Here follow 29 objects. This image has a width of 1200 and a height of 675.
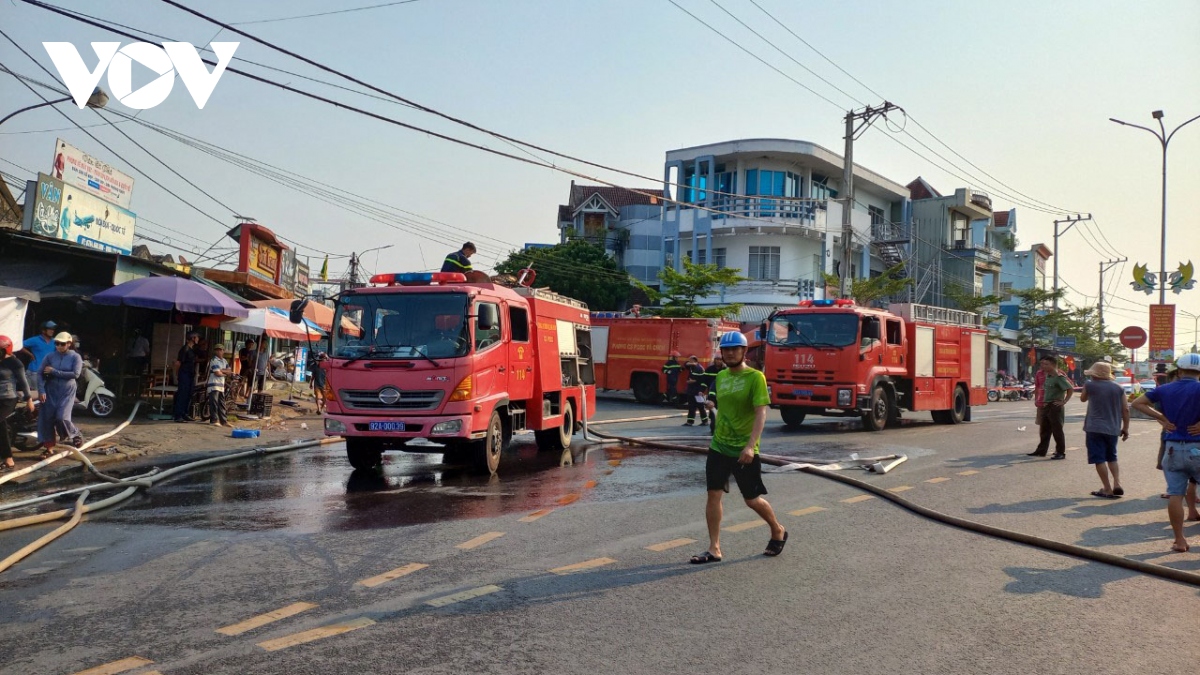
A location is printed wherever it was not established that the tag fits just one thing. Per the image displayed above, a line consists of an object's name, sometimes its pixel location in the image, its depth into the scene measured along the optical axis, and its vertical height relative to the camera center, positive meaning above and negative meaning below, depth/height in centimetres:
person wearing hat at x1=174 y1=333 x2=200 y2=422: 1773 -28
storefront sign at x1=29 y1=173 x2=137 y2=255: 1783 +319
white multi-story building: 4184 +793
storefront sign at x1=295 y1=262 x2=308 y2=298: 4225 +437
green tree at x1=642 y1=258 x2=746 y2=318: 3697 +393
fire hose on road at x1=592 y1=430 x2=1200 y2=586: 666 -131
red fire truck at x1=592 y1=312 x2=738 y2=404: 2856 +106
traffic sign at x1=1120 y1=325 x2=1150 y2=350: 2616 +166
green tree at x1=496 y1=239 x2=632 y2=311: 4797 +566
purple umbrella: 1692 +134
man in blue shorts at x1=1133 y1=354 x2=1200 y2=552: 767 -34
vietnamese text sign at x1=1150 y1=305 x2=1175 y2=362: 2681 +200
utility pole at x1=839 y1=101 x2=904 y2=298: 2808 +692
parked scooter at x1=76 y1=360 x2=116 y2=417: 1658 -61
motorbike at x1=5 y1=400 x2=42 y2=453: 1320 -107
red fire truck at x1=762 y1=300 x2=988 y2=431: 1806 +50
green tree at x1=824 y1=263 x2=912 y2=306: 3903 +446
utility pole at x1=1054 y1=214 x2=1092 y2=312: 5635 +1035
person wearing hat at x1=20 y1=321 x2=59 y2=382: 1416 +24
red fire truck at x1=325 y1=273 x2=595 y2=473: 1085 +6
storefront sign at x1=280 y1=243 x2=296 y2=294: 3609 +407
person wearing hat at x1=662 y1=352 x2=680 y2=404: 2821 -4
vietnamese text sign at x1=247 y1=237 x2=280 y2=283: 3084 +399
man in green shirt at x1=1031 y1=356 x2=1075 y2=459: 1427 -21
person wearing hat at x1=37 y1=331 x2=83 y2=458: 1253 -36
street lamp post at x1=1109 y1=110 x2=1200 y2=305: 3146 +520
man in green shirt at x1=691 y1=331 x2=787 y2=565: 695 -51
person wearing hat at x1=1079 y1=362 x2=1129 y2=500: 1039 -39
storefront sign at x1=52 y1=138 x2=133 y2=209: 2033 +464
